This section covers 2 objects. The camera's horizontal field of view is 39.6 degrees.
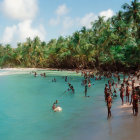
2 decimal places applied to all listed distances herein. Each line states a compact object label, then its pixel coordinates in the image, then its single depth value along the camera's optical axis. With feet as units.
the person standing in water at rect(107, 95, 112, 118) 36.41
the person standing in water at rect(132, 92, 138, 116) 34.97
